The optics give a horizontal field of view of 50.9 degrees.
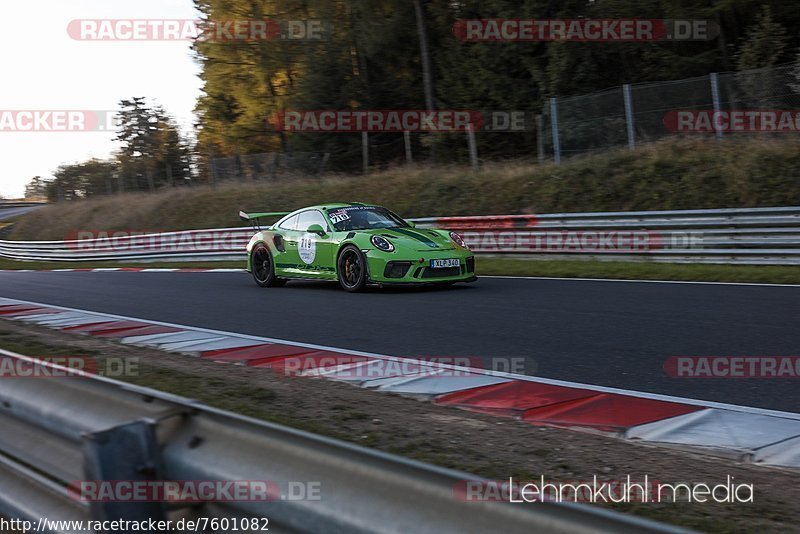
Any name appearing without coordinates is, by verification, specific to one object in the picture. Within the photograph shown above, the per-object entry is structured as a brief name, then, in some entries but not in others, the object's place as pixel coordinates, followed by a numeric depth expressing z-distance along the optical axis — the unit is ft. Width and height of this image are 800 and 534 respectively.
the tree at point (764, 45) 70.85
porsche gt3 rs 35.94
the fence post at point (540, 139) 67.92
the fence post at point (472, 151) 74.84
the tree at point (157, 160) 120.16
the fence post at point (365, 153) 90.49
